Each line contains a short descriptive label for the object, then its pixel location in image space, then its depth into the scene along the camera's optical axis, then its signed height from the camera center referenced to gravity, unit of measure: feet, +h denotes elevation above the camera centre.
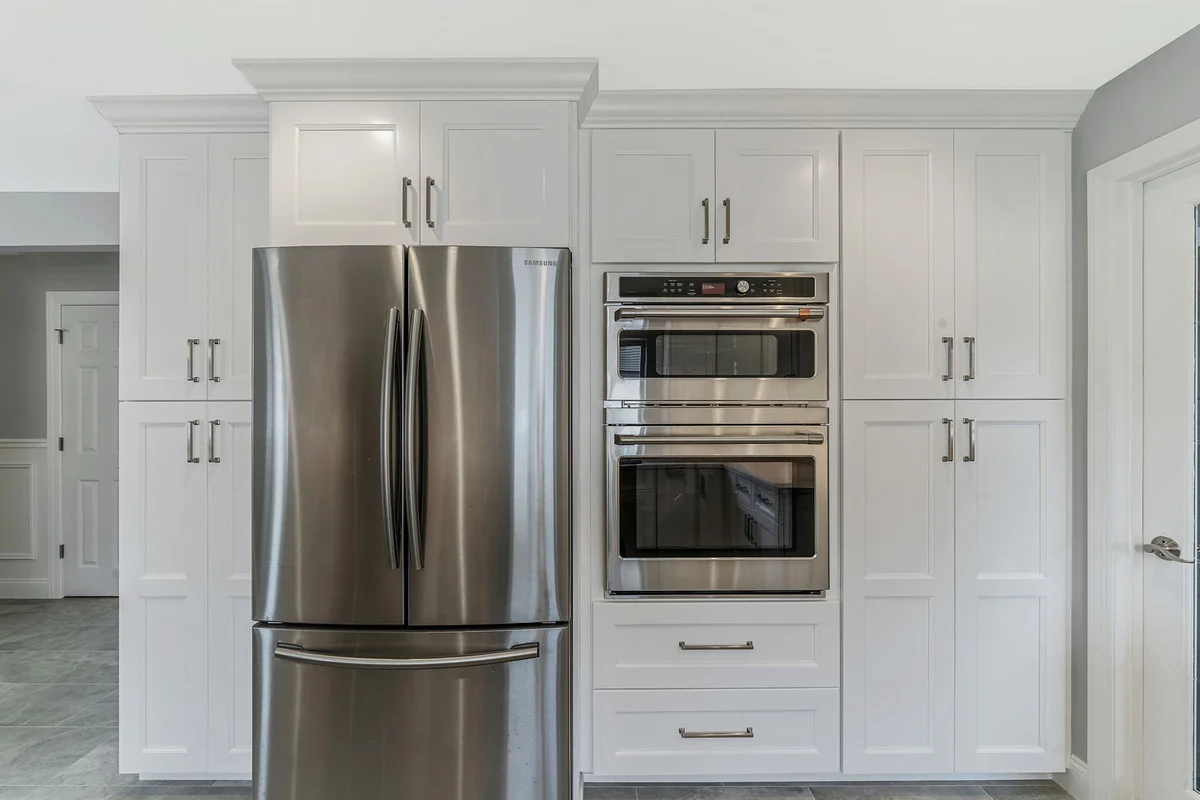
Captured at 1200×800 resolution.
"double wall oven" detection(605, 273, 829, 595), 6.96 -0.34
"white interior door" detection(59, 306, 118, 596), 14.78 -1.19
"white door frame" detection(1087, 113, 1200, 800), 6.66 -0.70
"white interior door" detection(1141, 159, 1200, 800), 6.19 -0.73
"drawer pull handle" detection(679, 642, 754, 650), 7.02 -2.65
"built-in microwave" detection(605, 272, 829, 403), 6.99 +0.65
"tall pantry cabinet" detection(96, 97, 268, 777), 7.16 -0.12
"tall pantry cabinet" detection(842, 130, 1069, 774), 7.07 -0.52
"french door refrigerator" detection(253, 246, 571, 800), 5.88 -1.20
